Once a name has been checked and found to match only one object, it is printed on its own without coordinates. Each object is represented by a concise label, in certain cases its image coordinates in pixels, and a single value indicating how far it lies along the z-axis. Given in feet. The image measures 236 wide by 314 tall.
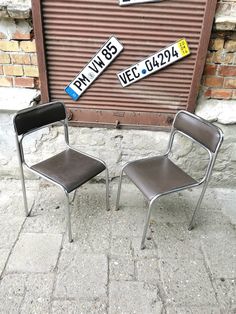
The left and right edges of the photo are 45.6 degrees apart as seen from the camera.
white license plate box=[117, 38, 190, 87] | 6.73
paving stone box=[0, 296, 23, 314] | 5.17
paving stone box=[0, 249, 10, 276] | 5.94
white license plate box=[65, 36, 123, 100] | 6.73
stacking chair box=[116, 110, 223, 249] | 6.03
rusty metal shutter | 6.34
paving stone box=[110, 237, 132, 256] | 6.40
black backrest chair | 6.19
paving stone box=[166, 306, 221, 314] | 5.30
